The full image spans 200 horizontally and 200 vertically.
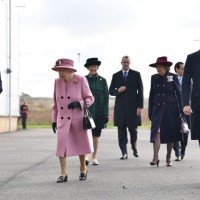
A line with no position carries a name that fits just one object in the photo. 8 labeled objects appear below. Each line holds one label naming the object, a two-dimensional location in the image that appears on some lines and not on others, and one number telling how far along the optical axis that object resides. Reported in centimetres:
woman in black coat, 1224
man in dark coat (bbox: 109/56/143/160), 1405
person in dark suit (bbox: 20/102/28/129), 4293
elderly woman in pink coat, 976
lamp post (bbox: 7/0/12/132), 3778
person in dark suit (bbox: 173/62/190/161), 1395
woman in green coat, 1272
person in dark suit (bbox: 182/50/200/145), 873
